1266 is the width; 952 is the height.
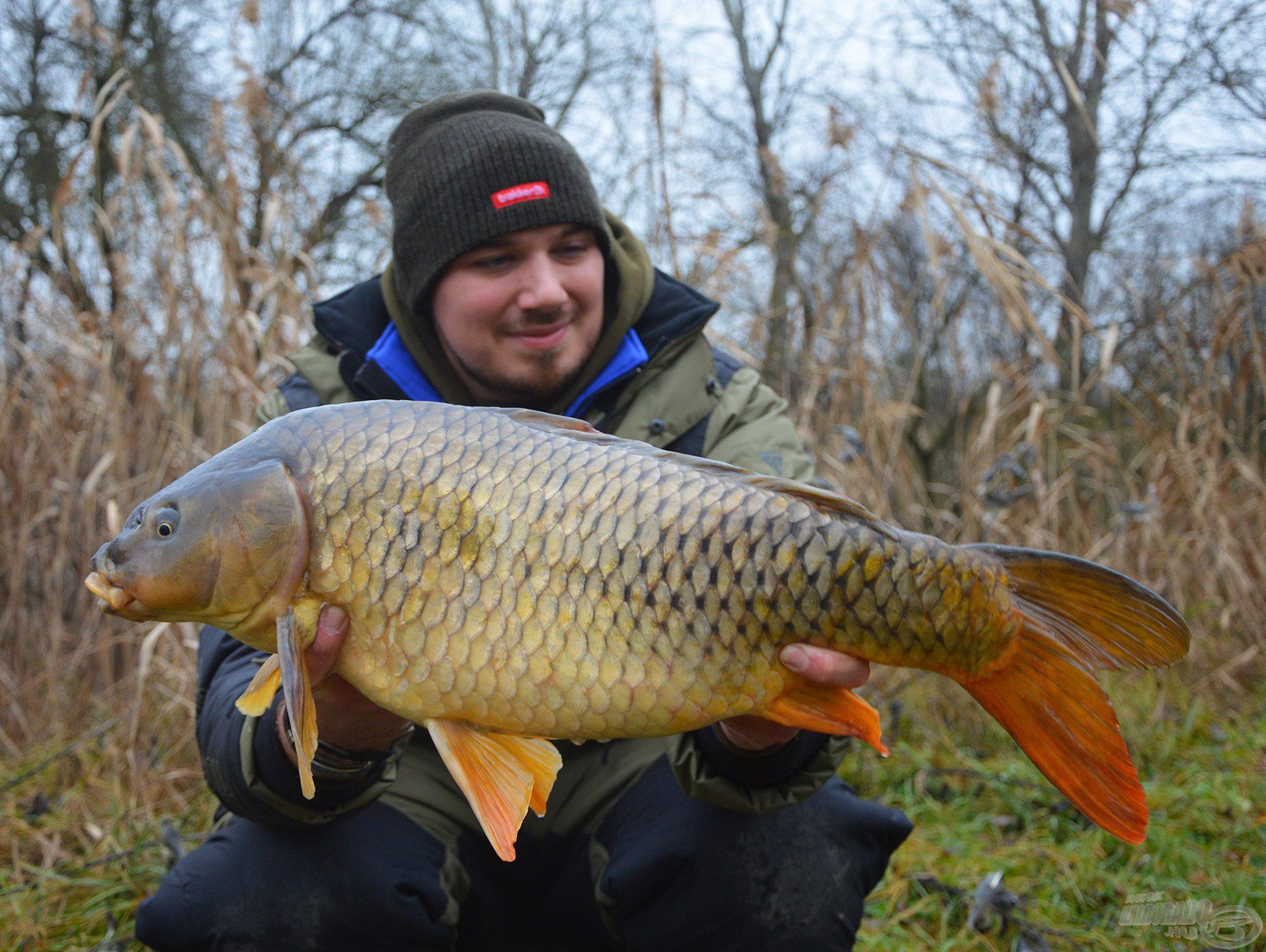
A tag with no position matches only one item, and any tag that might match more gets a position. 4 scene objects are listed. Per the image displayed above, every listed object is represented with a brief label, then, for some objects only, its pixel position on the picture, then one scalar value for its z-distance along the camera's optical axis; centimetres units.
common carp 88
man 123
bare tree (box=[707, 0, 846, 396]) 294
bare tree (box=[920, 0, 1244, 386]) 520
